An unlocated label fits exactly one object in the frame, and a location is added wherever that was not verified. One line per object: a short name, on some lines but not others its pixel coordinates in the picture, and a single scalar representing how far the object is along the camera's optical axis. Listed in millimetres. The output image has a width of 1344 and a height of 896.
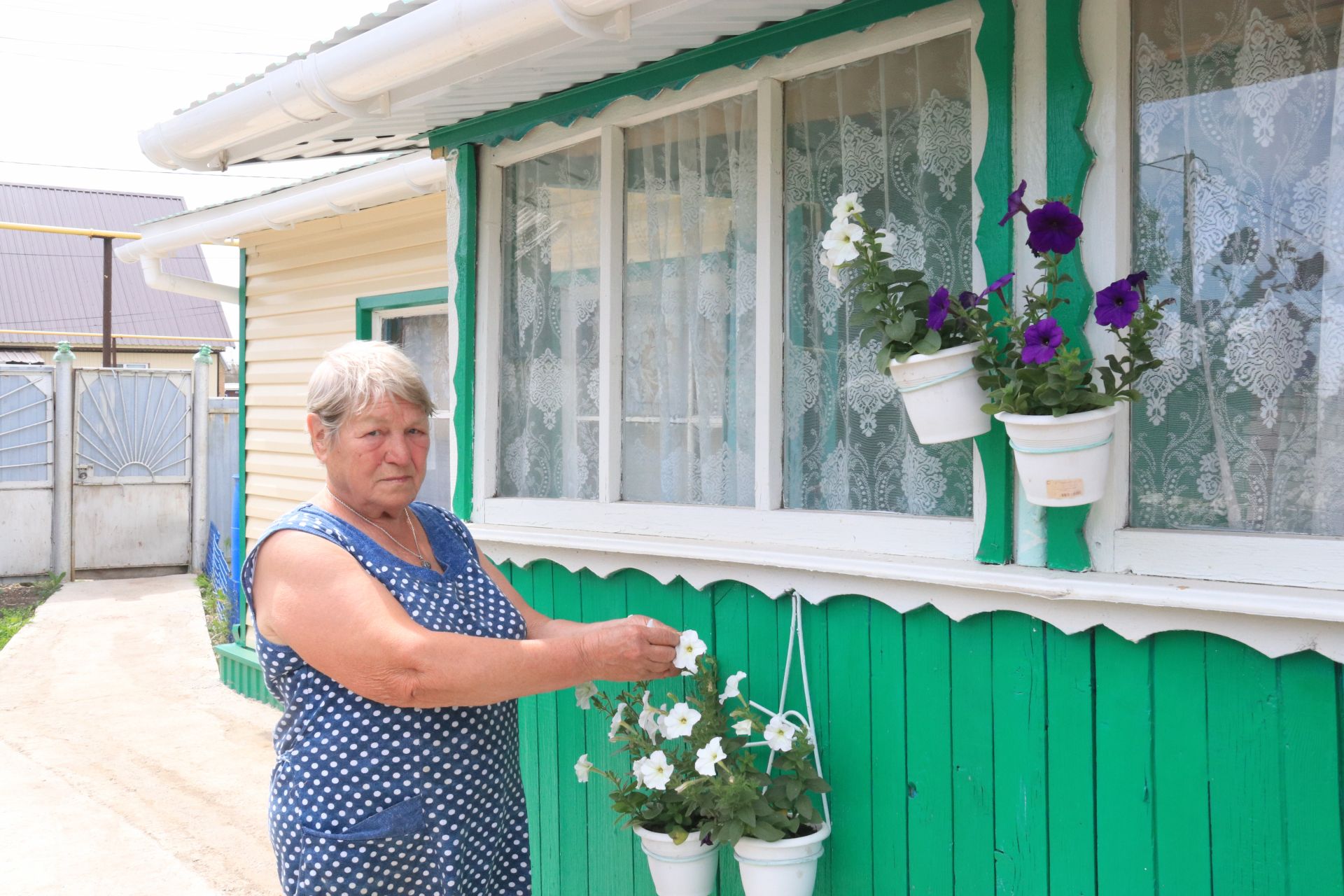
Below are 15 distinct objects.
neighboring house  21375
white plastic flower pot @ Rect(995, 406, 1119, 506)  1792
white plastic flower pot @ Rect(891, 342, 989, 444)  1961
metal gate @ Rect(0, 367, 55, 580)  11531
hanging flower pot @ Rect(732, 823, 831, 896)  2189
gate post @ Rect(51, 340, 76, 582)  11703
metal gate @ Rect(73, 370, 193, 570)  11859
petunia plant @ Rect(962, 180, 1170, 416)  1771
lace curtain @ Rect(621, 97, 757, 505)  2609
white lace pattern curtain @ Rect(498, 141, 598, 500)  3012
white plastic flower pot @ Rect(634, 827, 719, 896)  2326
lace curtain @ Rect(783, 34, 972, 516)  2217
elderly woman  1995
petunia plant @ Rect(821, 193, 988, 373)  1992
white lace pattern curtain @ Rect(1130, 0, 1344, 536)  1760
